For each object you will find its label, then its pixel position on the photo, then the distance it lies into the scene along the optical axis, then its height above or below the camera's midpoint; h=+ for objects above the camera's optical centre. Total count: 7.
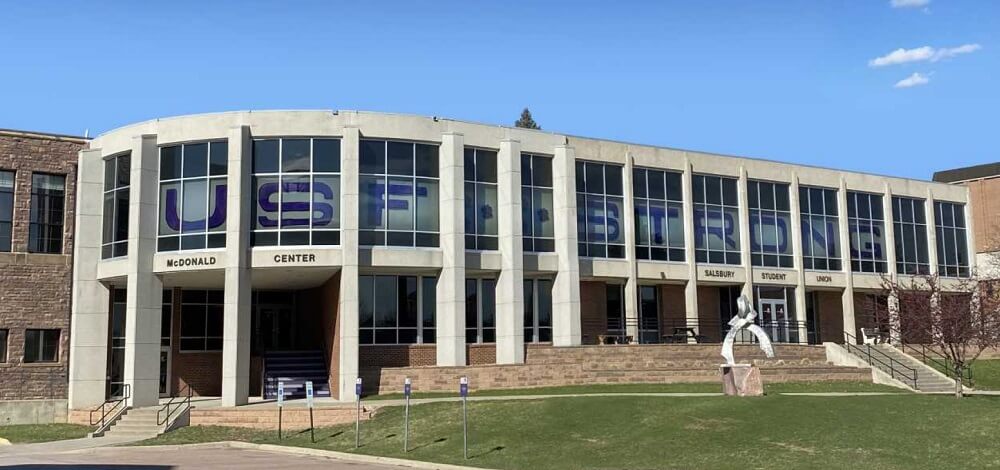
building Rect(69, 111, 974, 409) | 34.28 +3.57
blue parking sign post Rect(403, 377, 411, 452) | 22.34 -2.20
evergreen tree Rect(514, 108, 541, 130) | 89.31 +20.32
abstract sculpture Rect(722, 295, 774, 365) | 27.97 +0.16
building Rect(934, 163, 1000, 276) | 54.65 +6.51
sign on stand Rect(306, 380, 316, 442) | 24.55 -1.40
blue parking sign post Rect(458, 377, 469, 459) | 20.81 -1.24
